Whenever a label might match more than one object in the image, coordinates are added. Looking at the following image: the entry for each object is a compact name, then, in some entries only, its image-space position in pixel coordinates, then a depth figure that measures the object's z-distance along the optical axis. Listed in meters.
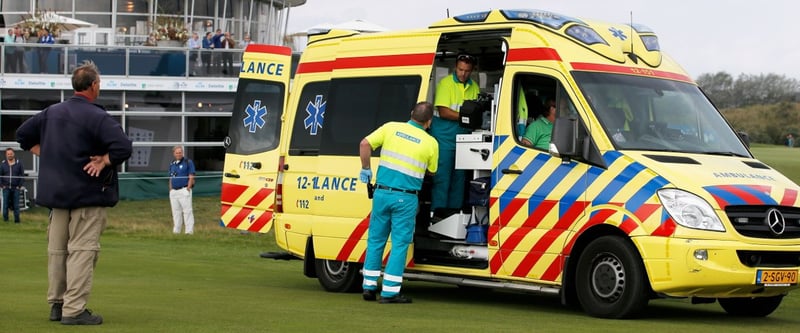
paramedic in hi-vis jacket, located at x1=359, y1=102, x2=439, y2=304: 12.85
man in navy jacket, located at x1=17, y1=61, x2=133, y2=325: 10.01
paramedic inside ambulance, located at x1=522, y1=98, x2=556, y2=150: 12.74
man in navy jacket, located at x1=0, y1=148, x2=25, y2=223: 31.72
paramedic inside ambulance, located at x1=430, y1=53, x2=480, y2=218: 13.58
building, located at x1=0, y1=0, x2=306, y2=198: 39.03
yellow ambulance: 11.34
